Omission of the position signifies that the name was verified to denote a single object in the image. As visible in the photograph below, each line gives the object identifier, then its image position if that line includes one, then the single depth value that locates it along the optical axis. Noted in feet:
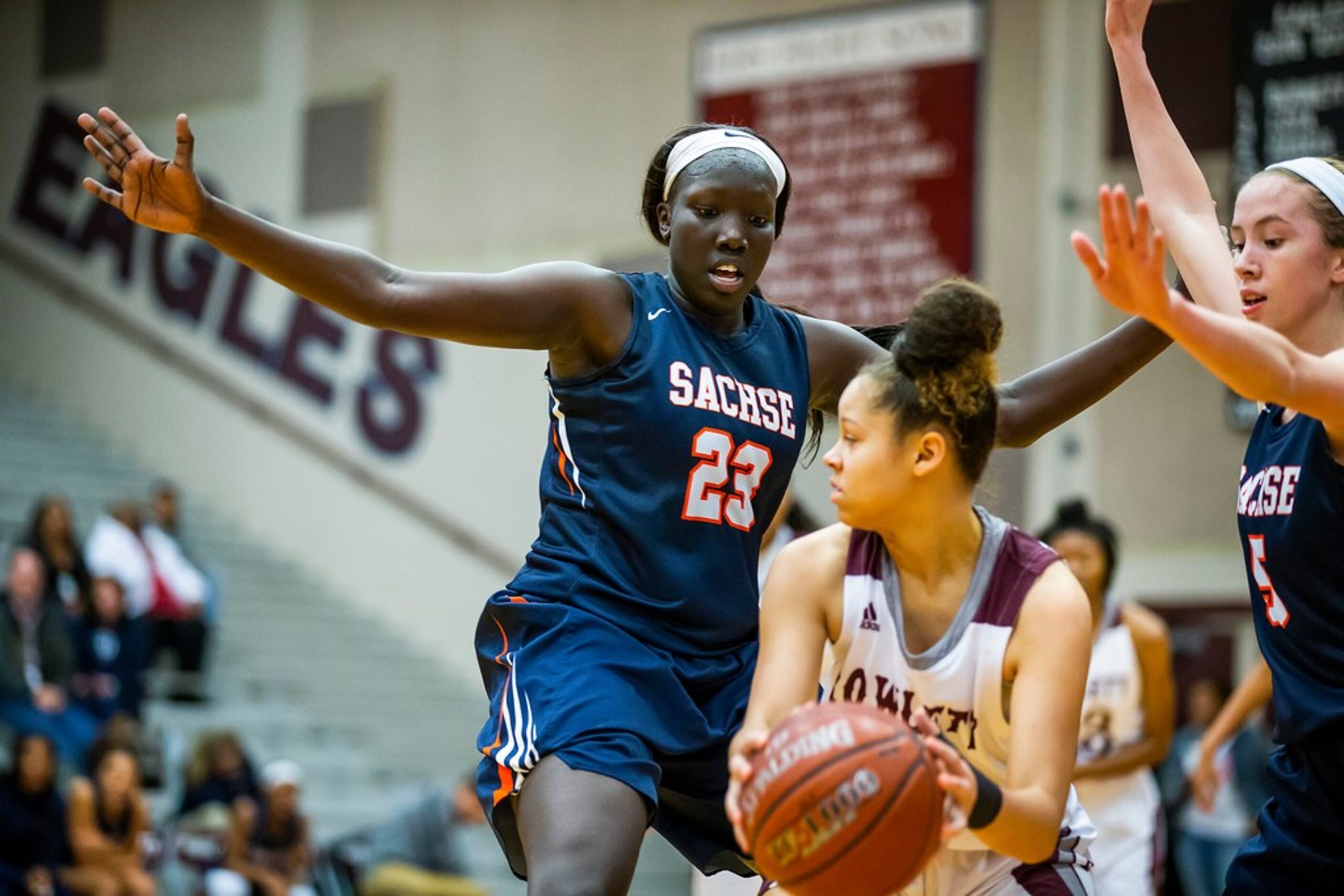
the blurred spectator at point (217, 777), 36.88
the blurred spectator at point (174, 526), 46.29
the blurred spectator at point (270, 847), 35.29
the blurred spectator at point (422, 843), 36.22
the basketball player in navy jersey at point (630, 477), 11.85
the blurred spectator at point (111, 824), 33.24
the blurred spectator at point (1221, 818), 36.65
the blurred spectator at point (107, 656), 38.78
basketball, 10.11
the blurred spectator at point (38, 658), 36.09
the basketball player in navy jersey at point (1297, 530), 12.01
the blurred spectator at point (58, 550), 38.91
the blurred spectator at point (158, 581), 44.01
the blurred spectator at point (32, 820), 32.01
